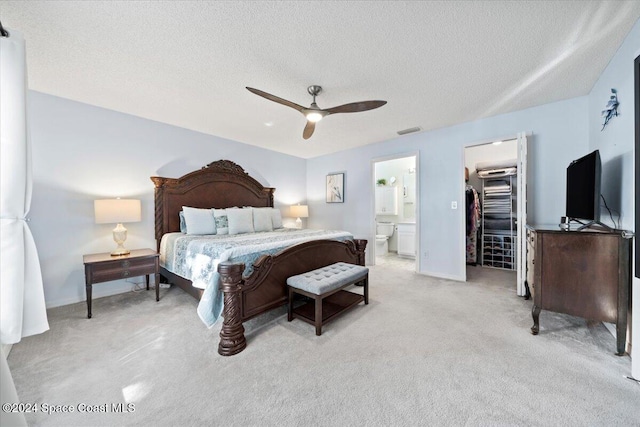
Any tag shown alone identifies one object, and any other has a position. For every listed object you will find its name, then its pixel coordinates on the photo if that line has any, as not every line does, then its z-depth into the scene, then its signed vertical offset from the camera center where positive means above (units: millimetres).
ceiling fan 2270 +1018
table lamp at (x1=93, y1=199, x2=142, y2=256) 2771 +16
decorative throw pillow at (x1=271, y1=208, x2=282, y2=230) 4355 -115
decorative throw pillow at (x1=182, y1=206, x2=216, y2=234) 3314 -102
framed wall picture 5324 +539
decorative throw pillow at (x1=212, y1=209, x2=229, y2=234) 3532 -115
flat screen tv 1990 +186
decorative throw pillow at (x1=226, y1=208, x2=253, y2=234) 3592 -115
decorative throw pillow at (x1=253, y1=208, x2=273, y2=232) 3980 -119
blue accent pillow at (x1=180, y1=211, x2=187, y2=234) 3531 -165
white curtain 1090 +78
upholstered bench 2168 -732
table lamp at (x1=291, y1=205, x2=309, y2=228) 5371 +5
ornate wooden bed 1956 -452
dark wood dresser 1791 -531
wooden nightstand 2562 -587
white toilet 5805 -550
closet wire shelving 4523 -238
